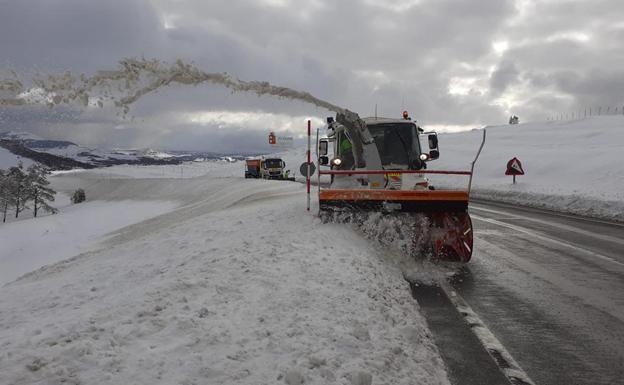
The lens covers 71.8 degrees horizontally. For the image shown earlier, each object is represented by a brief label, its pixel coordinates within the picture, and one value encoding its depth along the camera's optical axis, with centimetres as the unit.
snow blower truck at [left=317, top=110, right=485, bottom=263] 764
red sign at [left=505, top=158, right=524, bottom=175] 2347
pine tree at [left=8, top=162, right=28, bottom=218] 5503
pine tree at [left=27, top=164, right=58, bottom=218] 5544
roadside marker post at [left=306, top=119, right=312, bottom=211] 1060
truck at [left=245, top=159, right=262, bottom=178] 4753
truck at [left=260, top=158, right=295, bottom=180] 4212
